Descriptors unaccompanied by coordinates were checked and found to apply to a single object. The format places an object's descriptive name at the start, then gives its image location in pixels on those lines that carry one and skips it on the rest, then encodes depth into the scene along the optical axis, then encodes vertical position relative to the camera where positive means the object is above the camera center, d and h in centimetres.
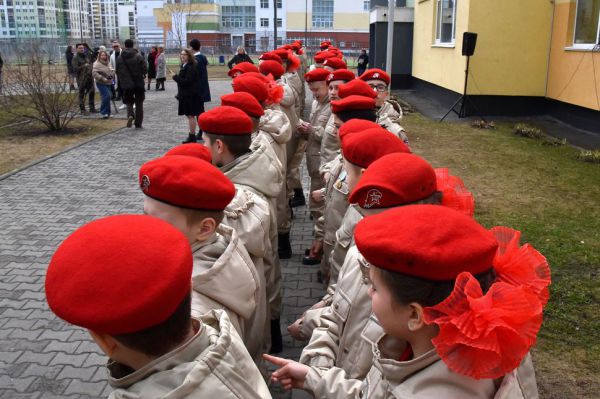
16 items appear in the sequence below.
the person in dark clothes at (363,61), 2798 -26
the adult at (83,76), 1541 -60
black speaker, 1384 +32
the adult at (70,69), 1481 -44
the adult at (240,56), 1589 -5
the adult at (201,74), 1237 -42
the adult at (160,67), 2257 -56
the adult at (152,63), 2353 -40
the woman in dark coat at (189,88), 1202 -68
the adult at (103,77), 1509 -60
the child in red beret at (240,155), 362 -61
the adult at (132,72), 1353 -43
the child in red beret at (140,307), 147 -61
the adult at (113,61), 1692 -25
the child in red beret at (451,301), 150 -63
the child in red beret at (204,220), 237 -67
